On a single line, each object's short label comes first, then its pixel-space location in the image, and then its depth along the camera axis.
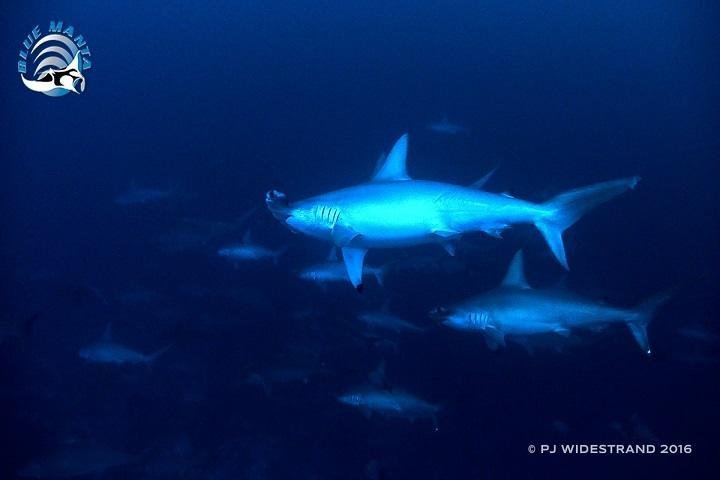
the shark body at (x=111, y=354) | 9.45
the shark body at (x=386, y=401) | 7.54
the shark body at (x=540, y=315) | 5.50
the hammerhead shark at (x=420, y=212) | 4.15
